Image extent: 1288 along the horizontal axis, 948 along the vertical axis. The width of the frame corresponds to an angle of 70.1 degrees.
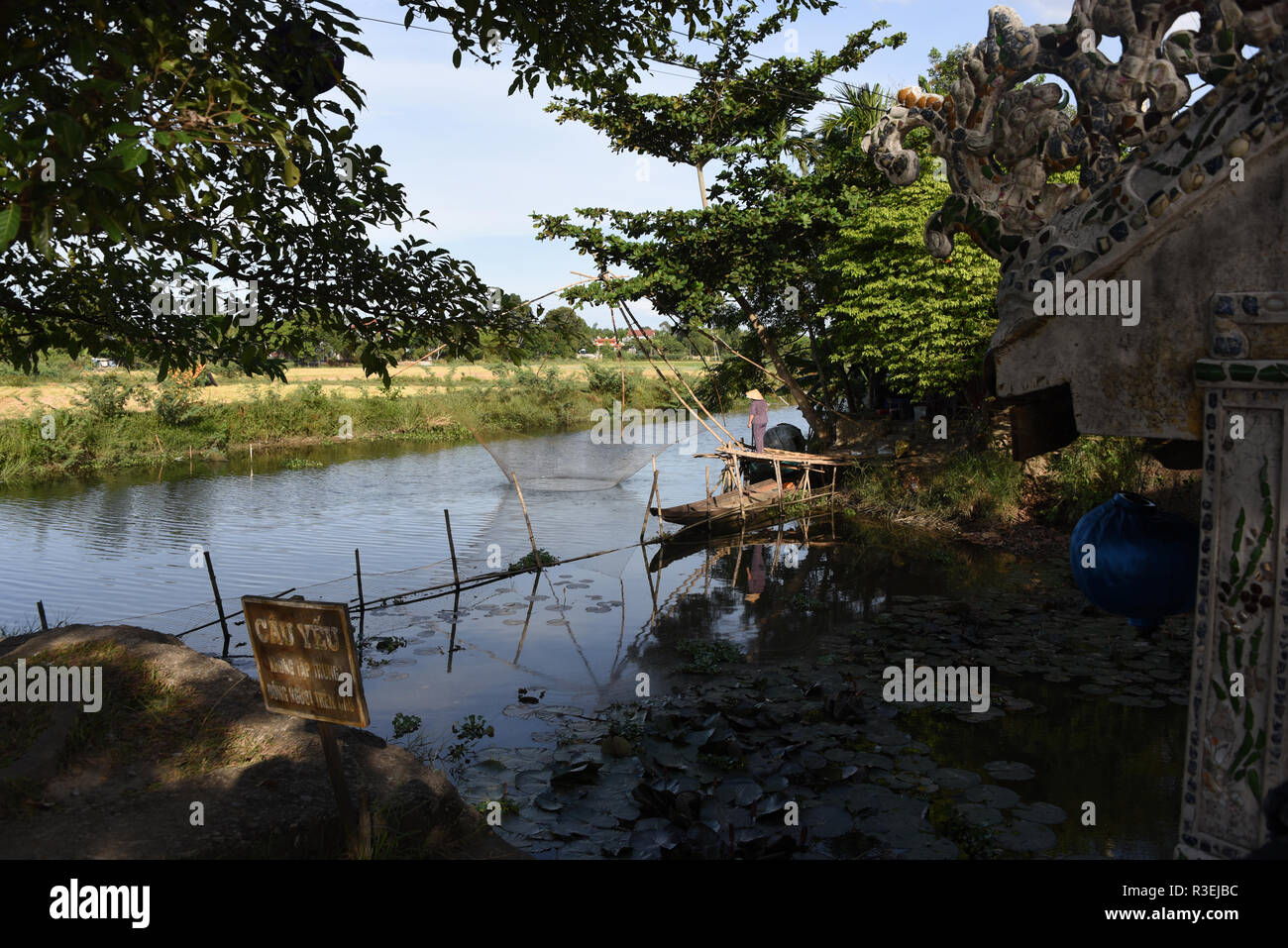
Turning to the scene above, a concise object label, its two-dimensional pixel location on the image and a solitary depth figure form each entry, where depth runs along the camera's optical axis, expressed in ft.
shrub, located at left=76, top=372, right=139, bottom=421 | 93.76
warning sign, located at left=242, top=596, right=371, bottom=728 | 13.58
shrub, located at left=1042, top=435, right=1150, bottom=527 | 54.80
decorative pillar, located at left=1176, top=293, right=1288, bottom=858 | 11.03
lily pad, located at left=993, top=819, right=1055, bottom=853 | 20.25
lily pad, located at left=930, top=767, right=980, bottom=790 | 23.40
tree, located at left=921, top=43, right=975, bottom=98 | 89.00
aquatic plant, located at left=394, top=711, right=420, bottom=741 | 27.70
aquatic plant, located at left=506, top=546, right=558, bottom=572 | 51.49
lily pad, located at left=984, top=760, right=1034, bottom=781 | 24.11
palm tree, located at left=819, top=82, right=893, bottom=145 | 72.90
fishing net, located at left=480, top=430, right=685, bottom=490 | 53.31
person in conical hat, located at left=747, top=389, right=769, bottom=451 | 72.28
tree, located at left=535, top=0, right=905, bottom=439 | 70.03
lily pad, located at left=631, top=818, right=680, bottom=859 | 19.45
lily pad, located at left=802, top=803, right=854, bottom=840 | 20.58
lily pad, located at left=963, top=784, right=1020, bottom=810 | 22.43
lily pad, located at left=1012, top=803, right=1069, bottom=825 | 21.61
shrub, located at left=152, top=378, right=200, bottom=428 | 98.07
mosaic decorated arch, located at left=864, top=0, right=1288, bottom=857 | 11.00
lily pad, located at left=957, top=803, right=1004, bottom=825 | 21.42
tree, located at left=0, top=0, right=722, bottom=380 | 12.09
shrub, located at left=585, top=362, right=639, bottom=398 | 143.64
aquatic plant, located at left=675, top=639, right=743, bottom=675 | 34.76
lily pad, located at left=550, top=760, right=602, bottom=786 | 23.70
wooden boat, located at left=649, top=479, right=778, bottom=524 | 61.98
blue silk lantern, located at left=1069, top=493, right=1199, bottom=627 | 13.38
